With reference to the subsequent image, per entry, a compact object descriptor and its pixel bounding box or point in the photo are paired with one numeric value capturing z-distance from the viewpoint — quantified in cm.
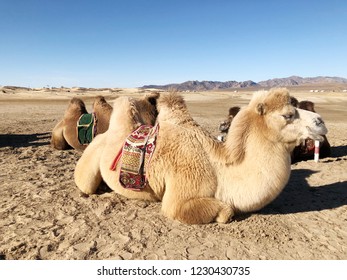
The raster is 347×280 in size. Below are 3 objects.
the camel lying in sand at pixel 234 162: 380
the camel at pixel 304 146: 740
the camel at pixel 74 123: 763
